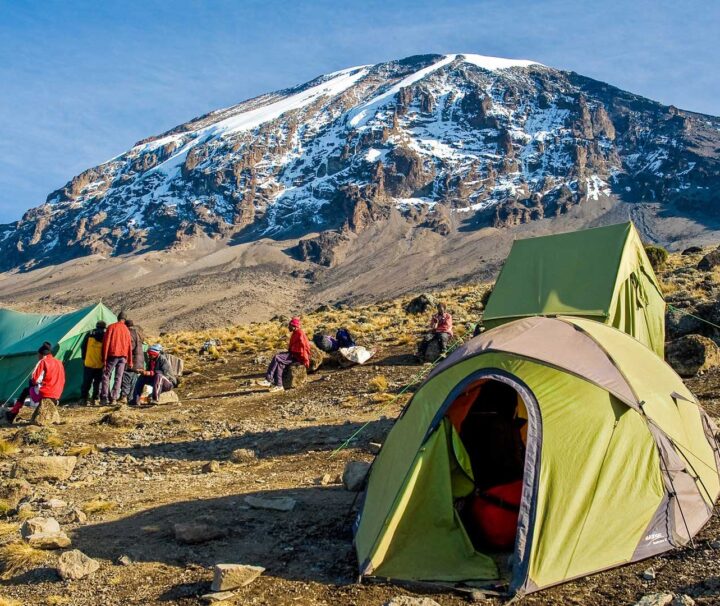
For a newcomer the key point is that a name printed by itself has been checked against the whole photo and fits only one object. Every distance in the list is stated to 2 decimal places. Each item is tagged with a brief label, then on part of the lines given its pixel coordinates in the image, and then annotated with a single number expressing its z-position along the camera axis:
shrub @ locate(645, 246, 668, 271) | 31.30
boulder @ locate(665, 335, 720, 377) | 11.86
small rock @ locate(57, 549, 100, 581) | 5.38
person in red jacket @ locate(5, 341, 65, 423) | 12.77
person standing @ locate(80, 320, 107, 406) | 14.23
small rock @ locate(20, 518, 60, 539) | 6.30
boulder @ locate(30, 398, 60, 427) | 12.00
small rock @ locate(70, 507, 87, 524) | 6.87
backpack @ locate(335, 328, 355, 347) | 16.33
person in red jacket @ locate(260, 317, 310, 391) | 14.55
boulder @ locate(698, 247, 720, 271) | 27.89
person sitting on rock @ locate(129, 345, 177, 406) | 14.07
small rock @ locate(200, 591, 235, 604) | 4.91
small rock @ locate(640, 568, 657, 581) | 4.95
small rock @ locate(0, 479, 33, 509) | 7.70
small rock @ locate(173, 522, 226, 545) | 6.08
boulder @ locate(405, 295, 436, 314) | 25.98
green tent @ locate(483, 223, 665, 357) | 11.30
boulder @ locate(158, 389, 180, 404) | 13.97
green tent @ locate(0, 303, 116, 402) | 15.20
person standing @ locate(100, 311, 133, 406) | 13.77
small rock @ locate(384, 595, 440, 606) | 4.56
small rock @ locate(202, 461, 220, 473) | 8.80
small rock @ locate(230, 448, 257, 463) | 9.20
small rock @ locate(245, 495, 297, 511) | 6.87
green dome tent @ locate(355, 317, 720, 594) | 5.13
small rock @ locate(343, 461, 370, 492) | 7.30
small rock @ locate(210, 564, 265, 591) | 5.04
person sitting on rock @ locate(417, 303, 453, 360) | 14.66
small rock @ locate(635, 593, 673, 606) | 4.49
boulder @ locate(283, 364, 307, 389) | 14.41
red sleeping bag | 5.62
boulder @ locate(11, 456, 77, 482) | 8.50
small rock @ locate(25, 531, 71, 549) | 6.08
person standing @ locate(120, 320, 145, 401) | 14.22
